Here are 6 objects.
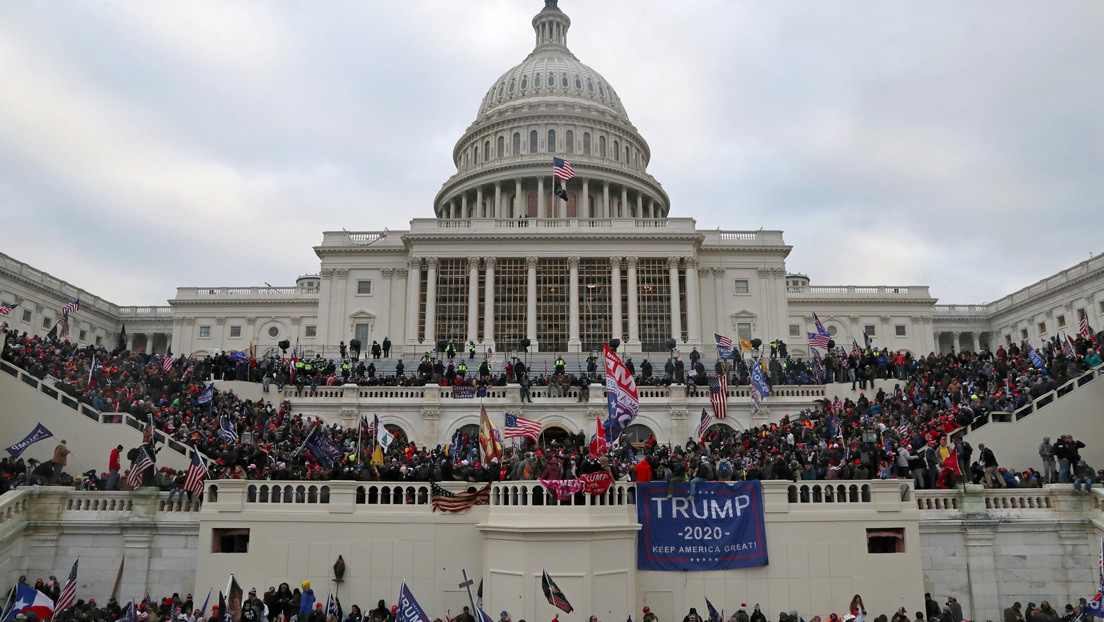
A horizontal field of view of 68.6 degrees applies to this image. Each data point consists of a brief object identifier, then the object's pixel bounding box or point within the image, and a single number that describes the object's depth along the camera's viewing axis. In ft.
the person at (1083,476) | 69.46
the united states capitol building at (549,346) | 64.44
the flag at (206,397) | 105.09
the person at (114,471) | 73.08
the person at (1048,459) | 74.74
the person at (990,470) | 71.82
